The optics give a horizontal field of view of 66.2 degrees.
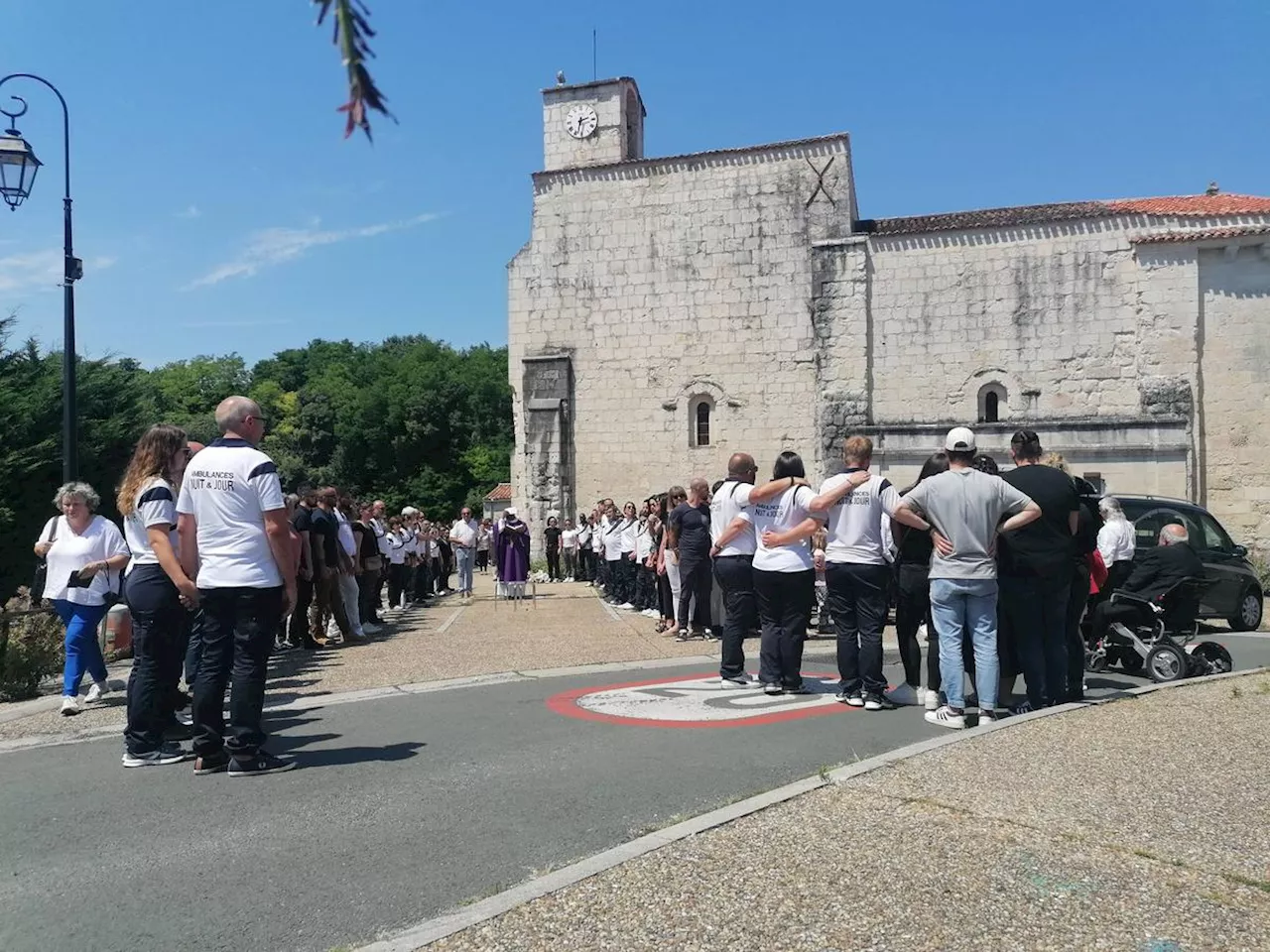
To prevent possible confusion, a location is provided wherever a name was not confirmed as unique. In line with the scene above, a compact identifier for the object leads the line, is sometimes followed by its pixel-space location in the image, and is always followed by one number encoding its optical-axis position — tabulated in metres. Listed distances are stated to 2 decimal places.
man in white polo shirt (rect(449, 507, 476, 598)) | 20.94
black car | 12.77
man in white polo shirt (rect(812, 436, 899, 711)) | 7.09
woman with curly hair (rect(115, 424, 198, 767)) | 5.63
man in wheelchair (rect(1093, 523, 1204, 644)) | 8.91
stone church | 23.84
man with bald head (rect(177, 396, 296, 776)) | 5.29
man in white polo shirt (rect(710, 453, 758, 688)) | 7.90
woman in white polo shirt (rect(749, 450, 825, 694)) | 7.43
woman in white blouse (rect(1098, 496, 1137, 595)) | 9.38
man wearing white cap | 6.46
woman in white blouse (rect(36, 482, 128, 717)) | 7.35
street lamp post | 11.20
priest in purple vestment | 18.94
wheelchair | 8.59
